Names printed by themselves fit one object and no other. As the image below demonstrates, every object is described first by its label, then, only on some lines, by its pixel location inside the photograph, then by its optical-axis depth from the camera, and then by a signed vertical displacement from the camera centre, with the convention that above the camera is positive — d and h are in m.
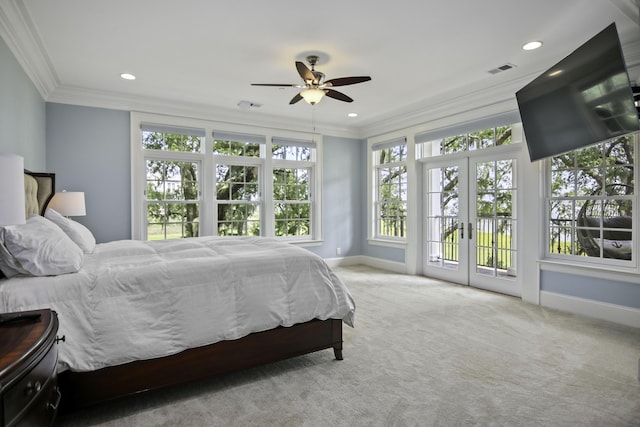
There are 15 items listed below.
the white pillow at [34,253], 1.78 -0.20
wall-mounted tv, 2.38 +0.87
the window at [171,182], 4.98 +0.46
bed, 1.82 -0.56
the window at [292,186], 6.04 +0.46
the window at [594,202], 3.43 +0.08
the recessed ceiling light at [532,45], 3.24 +1.53
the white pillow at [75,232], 2.72 -0.14
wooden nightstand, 1.06 -0.52
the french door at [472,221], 4.51 -0.15
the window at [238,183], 5.49 +0.48
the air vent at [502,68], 3.75 +1.54
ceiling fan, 3.20 +1.22
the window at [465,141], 4.51 +0.99
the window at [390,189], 6.00 +0.39
